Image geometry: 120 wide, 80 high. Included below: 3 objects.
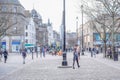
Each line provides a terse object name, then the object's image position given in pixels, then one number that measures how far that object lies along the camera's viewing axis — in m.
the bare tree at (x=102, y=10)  22.54
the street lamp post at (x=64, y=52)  14.58
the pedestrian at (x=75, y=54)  14.15
